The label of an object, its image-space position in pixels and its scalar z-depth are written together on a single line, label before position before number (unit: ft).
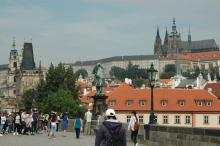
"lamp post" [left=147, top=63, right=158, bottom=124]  79.05
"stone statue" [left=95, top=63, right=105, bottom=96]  104.22
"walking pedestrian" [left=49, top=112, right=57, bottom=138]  83.10
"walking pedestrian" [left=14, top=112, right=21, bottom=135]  87.86
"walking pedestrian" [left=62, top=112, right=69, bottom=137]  102.26
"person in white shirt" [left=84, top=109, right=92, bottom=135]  94.67
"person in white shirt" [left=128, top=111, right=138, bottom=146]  61.62
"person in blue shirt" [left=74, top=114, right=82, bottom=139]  82.53
